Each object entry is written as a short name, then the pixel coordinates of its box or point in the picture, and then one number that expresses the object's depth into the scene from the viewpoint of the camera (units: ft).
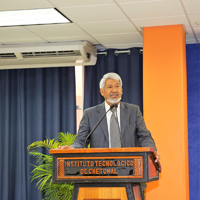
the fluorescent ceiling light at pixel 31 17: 22.15
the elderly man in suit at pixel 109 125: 14.83
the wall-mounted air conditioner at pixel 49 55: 28.20
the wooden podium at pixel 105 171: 11.08
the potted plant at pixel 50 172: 26.04
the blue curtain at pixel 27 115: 31.32
